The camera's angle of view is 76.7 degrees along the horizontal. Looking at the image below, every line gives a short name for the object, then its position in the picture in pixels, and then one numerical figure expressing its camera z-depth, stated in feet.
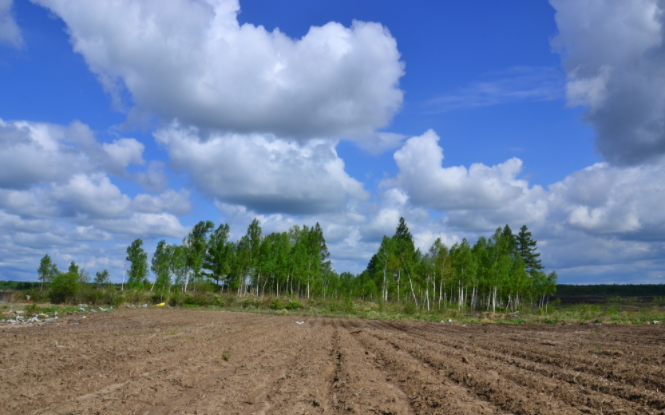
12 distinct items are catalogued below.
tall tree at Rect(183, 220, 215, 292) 221.25
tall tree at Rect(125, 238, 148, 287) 237.25
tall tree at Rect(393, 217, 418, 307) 209.05
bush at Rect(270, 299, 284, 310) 174.70
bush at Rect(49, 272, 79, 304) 169.89
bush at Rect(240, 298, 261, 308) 181.37
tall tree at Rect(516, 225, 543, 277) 248.11
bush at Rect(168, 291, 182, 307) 181.27
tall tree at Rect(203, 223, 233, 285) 234.17
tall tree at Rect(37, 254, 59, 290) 274.77
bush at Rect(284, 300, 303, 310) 177.88
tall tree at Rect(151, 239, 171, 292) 225.56
